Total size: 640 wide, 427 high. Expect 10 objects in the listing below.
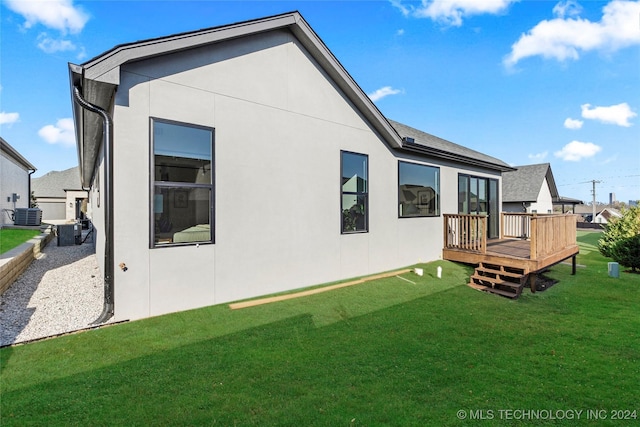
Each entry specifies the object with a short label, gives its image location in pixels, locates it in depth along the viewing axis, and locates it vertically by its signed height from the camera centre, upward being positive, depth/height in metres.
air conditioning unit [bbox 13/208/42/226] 13.66 -0.23
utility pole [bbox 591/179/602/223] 37.84 +3.06
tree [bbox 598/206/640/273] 9.38 -0.95
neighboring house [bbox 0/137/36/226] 14.04 +1.69
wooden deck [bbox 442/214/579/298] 6.92 -1.09
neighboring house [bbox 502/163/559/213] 23.01 +1.77
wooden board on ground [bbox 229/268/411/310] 5.20 -1.64
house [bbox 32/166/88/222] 29.00 +1.67
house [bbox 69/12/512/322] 4.34 +0.84
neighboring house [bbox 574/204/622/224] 43.76 -0.45
